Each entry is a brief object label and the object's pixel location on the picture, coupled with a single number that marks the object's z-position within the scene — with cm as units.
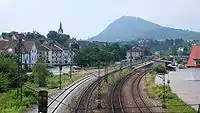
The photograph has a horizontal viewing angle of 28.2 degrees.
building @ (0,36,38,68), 7937
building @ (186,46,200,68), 5169
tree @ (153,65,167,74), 7171
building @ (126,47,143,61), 14538
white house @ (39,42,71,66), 10191
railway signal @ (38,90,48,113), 1406
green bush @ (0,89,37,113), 2788
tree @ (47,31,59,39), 13162
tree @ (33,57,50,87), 4839
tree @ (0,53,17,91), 4084
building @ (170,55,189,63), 10719
